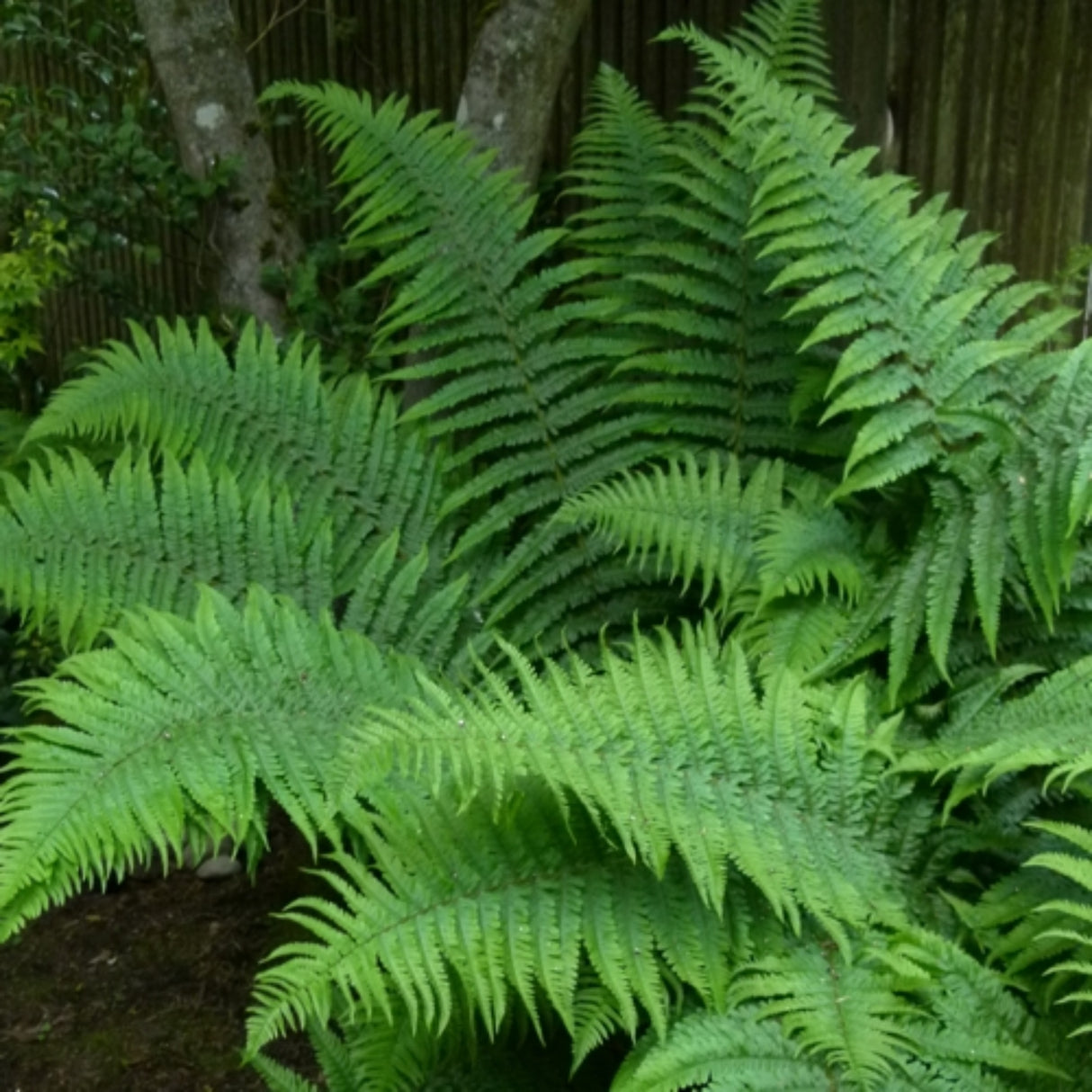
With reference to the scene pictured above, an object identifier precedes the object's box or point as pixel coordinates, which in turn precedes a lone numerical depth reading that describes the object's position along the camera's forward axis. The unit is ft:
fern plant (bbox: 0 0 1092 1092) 5.22
